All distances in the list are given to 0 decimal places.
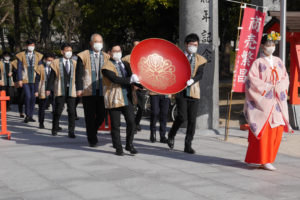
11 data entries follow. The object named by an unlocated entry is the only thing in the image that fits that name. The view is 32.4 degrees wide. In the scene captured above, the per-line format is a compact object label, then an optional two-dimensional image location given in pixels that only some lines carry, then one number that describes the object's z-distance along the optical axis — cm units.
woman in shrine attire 709
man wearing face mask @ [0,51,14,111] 1465
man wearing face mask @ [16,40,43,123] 1231
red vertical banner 989
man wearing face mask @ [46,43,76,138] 998
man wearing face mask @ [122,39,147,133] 993
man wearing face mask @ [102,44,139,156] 780
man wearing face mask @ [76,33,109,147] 874
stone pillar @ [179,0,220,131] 1084
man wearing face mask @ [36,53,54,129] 1153
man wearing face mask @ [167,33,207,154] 828
